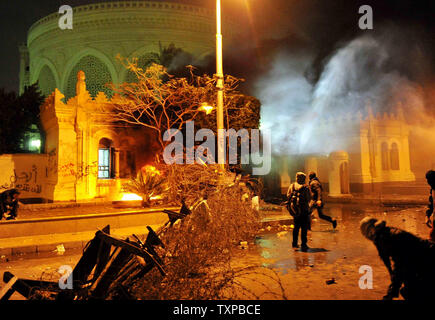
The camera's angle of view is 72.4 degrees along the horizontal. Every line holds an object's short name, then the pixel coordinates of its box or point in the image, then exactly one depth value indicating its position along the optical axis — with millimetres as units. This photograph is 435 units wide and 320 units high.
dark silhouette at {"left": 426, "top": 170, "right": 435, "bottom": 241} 4957
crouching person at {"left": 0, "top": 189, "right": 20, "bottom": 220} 8781
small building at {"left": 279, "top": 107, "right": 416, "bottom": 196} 21562
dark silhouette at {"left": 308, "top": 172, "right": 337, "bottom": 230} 8984
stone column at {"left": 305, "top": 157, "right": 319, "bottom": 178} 21969
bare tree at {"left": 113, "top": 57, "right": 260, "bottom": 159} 12562
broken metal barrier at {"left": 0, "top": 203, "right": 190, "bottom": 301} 3719
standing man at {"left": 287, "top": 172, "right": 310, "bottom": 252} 6711
